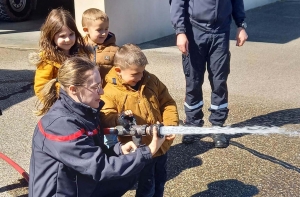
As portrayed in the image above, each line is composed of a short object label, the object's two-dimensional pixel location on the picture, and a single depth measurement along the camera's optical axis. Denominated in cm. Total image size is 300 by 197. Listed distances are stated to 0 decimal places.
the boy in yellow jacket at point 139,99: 307
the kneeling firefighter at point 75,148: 246
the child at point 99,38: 356
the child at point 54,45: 333
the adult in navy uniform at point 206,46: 450
